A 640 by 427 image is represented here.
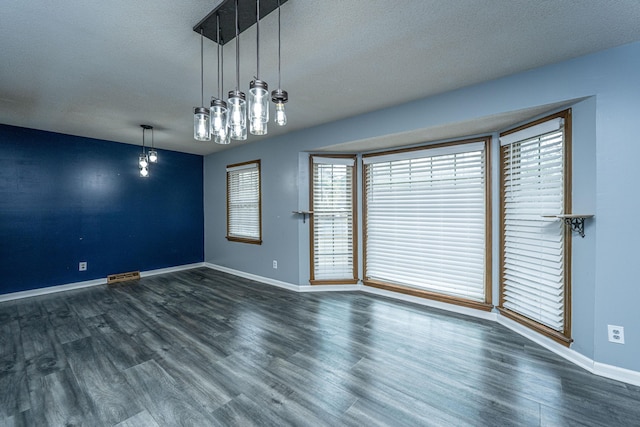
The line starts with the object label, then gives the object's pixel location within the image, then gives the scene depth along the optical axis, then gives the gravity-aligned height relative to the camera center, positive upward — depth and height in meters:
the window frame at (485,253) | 3.04 -0.51
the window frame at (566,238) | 2.24 -0.26
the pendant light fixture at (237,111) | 1.49 +0.57
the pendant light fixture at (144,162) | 3.94 +0.73
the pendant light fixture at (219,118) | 1.62 +0.58
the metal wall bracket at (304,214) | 4.08 -0.07
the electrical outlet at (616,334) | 1.98 -0.94
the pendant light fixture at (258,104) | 1.42 +0.58
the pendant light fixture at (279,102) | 1.47 +0.61
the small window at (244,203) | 4.80 +0.14
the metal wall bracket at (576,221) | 2.05 -0.11
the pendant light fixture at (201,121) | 1.77 +0.60
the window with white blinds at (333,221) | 4.16 -0.20
